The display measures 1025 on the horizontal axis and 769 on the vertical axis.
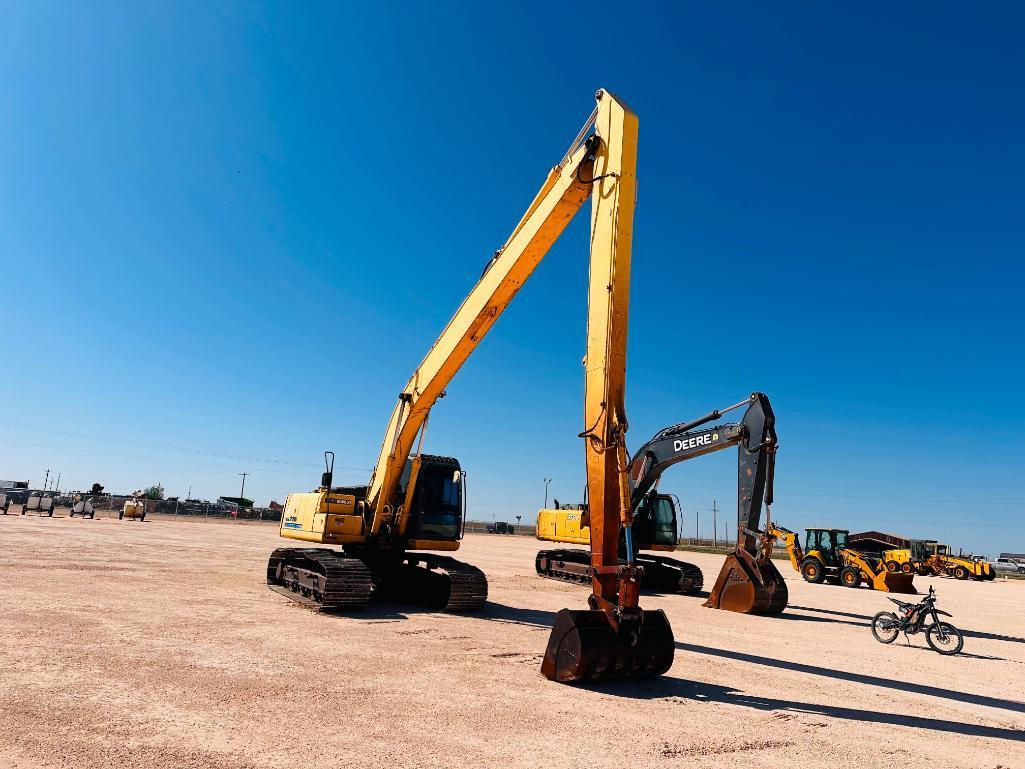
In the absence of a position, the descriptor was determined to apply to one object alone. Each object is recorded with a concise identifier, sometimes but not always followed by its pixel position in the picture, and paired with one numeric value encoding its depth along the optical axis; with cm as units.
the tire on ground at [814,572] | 2528
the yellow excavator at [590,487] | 709
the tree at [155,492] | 10182
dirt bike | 1117
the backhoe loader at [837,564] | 2231
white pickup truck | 4778
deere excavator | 1413
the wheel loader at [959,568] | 3425
